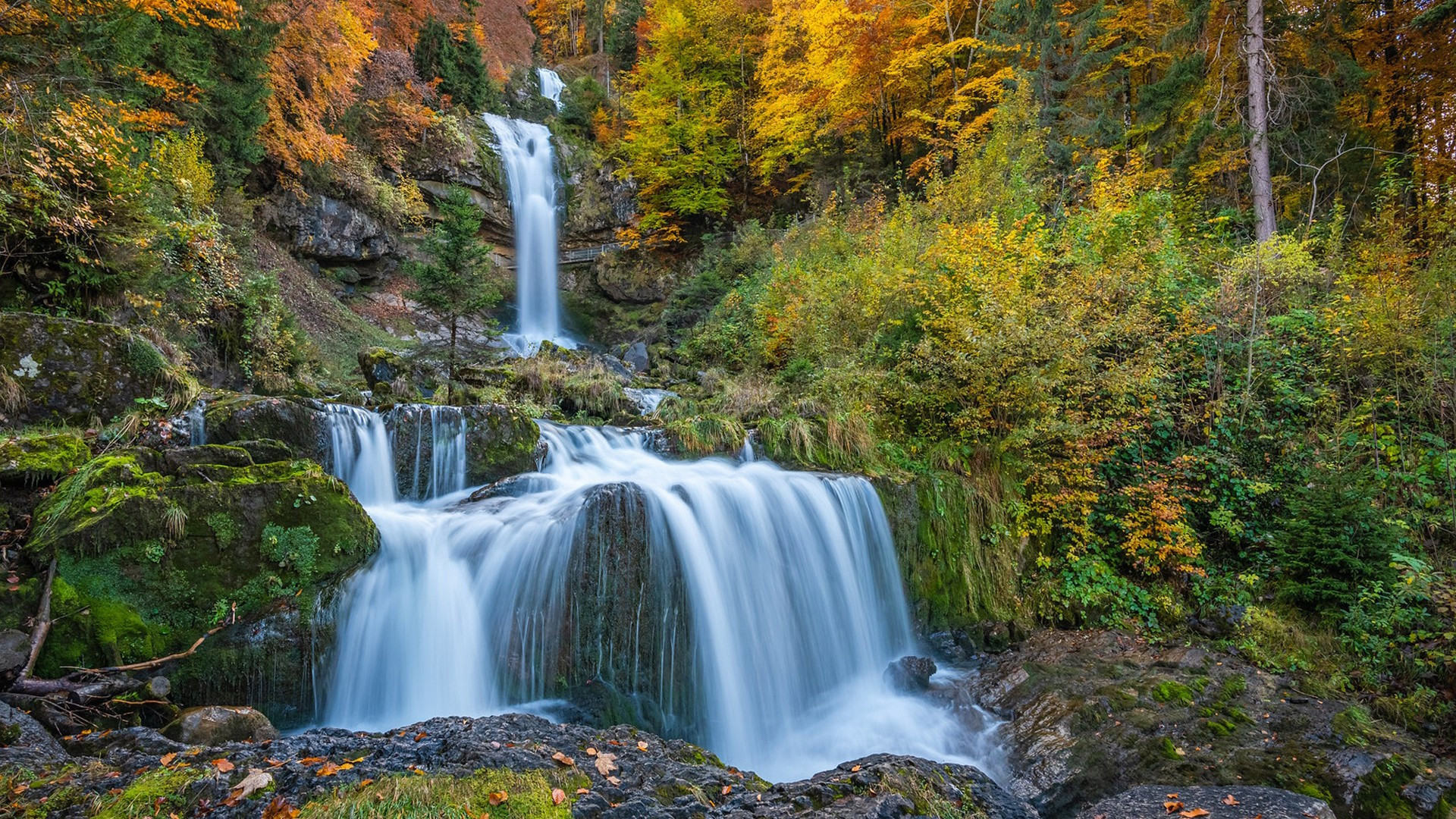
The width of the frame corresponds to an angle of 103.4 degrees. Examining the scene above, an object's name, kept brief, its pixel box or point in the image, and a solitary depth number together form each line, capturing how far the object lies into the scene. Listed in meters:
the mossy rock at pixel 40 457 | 4.22
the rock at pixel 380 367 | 10.69
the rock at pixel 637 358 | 15.71
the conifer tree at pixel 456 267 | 10.05
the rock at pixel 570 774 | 2.55
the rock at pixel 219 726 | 3.31
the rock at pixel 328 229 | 15.76
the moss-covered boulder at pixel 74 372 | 5.13
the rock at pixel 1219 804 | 3.46
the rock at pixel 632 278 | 21.39
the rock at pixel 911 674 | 6.00
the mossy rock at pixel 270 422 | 5.92
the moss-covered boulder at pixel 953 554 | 6.83
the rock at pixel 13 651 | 3.31
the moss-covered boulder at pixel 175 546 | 3.79
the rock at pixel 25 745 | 2.58
